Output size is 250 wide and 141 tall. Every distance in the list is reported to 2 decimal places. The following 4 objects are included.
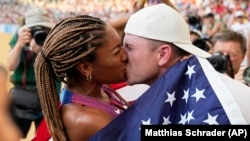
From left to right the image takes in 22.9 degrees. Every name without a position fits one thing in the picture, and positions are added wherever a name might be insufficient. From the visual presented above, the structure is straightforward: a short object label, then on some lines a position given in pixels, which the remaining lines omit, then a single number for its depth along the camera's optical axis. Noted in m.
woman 1.76
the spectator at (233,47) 3.06
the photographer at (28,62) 3.47
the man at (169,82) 1.65
